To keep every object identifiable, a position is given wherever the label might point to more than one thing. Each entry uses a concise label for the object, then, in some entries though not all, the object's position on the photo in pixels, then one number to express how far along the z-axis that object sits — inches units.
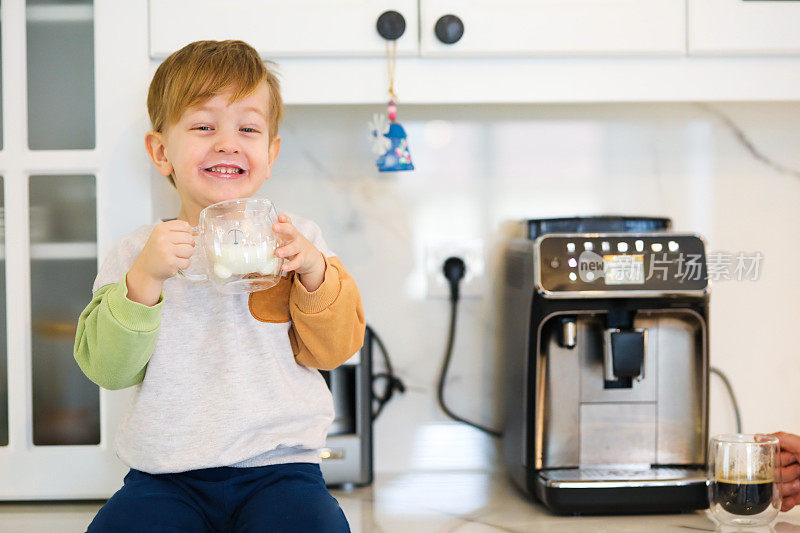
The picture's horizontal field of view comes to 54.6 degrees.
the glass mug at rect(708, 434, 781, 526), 38.8
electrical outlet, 53.4
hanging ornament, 45.6
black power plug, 53.0
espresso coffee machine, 40.9
